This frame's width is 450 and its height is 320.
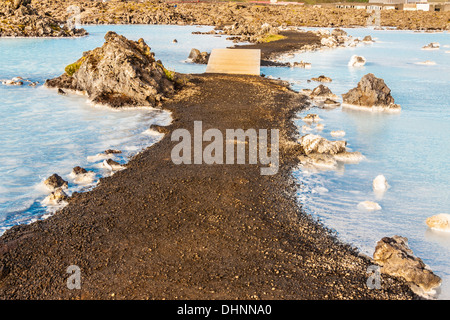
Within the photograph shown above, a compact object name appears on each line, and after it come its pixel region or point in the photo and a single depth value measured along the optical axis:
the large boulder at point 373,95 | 21.44
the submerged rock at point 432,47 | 49.12
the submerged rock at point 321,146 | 13.98
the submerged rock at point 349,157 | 13.94
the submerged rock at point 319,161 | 13.27
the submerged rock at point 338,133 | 16.58
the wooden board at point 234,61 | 28.91
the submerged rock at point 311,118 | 18.56
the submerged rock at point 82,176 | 11.68
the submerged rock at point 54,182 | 11.09
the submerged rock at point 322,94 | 22.95
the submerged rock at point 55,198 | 10.38
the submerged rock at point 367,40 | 55.06
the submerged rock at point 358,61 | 34.66
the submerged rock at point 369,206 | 10.59
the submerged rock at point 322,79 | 27.98
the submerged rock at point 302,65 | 34.30
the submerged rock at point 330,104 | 21.53
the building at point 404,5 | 117.81
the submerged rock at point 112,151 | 13.87
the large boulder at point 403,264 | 7.46
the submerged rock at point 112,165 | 12.52
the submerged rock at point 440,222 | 9.55
